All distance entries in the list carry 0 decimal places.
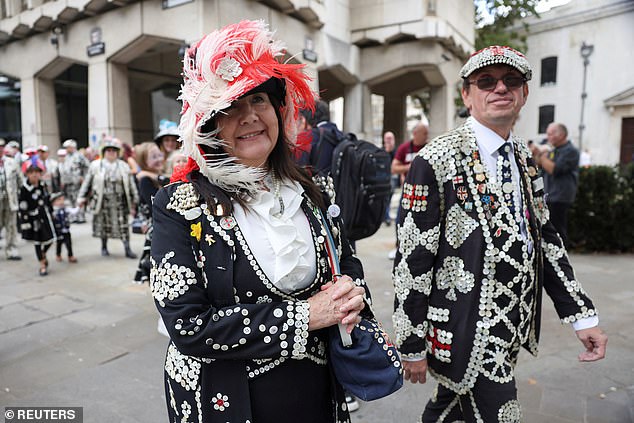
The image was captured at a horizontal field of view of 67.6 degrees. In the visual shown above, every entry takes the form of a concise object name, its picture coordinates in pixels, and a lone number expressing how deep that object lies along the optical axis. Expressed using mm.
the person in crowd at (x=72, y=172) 12508
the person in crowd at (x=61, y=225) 7137
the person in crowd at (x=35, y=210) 6730
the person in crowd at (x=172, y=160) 4438
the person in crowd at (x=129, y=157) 8977
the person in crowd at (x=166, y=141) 5039
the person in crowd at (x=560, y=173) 6535
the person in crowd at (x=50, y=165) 10938
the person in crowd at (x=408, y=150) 7074
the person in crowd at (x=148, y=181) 4793
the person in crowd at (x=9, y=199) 7538
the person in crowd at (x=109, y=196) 7430
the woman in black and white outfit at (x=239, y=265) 1327
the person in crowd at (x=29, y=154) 7067
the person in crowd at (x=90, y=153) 11789
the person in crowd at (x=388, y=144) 10430
